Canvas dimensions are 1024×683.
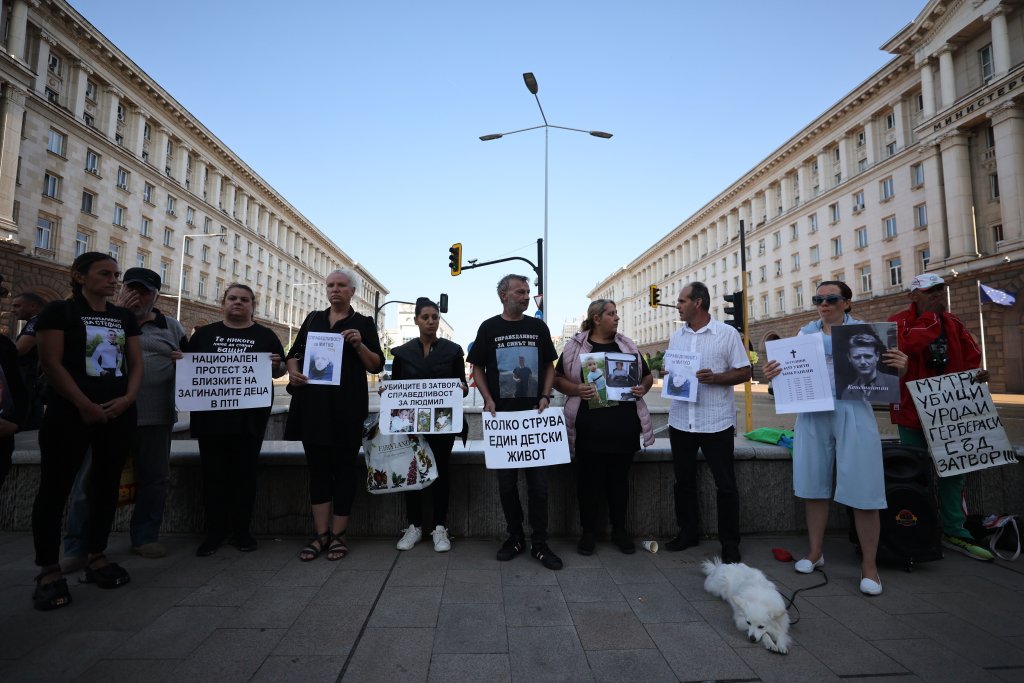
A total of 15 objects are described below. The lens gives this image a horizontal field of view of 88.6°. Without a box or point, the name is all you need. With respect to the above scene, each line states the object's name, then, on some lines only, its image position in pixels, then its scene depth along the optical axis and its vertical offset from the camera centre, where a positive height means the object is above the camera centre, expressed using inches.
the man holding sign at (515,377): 159.0 +2.9
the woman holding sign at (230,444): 162.2 -18.9
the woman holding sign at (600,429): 160.4 -12.9
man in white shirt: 158.2 -10.0
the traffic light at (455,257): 701.9 +172.6
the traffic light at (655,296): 928.3 +162.9
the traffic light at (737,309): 491.2 +73.9
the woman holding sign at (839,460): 139.3 -19.8
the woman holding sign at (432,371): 168.6 +4.9
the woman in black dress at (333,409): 157.8 -7.2
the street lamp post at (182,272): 1587.4 +354.0
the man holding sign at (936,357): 165.8 +10.5
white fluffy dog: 106.4 -47.0
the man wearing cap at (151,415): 155.4 -9.2
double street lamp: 637.3 +349.3
